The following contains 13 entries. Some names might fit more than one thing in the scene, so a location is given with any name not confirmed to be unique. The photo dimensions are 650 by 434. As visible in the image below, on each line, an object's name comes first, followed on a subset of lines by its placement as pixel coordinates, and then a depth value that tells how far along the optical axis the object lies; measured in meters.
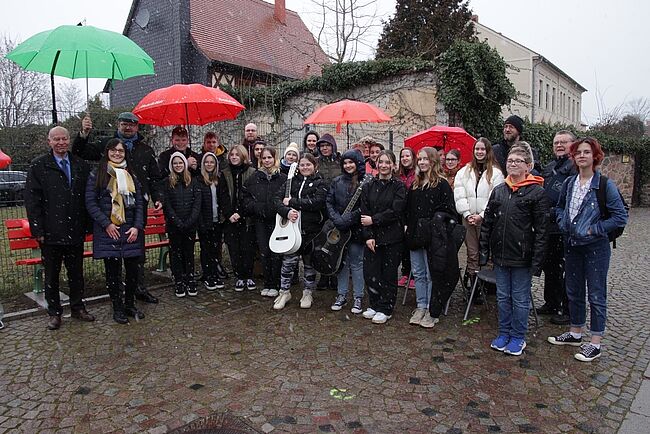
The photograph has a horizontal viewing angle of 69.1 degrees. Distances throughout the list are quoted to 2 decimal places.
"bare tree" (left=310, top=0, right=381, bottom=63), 18.98
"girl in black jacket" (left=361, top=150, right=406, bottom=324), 5.08
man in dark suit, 4.83
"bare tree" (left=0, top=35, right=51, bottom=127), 31.58
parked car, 6.38
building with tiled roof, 23.47
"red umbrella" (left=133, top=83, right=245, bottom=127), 6.06
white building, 32.25
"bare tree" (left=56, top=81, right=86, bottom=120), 35.62
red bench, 5.54
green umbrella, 5.00
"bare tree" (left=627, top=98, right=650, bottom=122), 32.72
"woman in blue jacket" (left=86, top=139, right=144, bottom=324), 5.00
